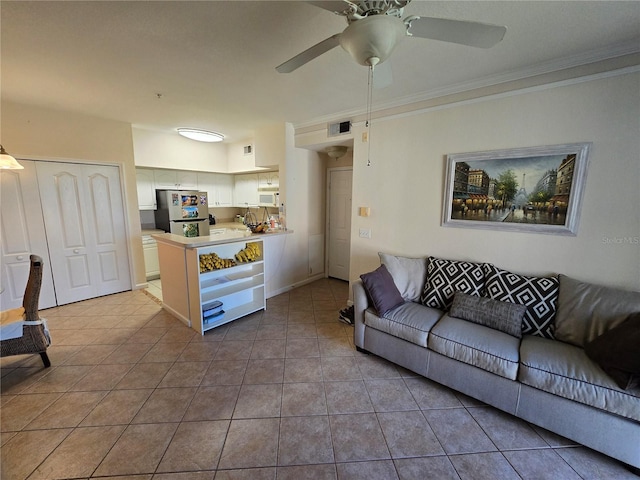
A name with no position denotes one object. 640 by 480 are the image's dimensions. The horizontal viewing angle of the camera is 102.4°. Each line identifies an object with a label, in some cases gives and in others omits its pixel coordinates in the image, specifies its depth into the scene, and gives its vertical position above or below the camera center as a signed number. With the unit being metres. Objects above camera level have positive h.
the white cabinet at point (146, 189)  4.62 +0.23
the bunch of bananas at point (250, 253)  3.32 -0.66
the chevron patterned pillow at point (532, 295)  2.06 -0.77
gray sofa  1.51 -1.06
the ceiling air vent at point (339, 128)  3.36 +0.99
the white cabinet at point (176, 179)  4.83 +0.44
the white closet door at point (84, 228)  3.43 -0.38
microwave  5.07 +0.07
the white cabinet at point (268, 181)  5.07 +0.43
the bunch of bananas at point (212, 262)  2.90 -0.70
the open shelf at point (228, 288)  2.86 -1.06
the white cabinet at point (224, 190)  5.68 +0.27
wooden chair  2.08 -1.02
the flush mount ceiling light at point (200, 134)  3.60 +0.97
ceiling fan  1.18 +0.83
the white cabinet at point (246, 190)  5.50 +0.28
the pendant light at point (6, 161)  2.42 +0.38
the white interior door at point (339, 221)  4.56 -0.32
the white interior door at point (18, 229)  3.12 -0.34
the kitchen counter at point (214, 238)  2.73 -0.42
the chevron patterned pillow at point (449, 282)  2.43 -0.76
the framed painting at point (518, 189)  2.11 +0.13
